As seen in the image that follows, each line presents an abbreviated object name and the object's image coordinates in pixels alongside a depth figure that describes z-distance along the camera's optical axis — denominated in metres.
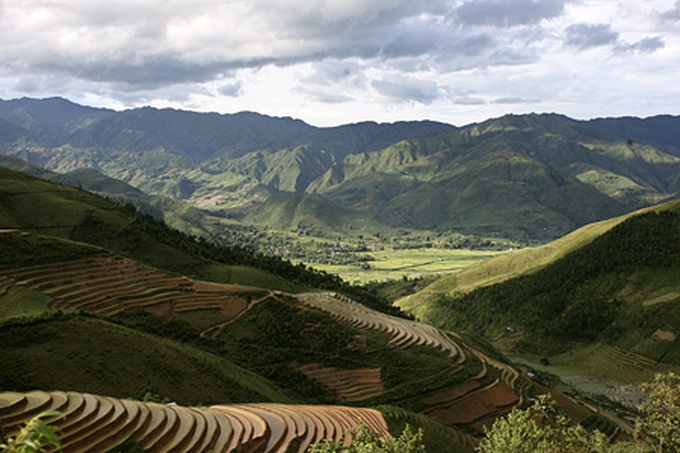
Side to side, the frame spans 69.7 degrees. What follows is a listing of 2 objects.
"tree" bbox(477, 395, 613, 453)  35.97
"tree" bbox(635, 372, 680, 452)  32.41
